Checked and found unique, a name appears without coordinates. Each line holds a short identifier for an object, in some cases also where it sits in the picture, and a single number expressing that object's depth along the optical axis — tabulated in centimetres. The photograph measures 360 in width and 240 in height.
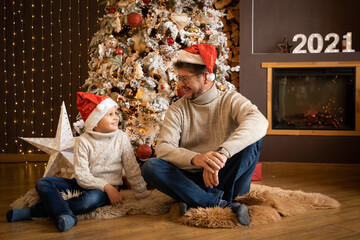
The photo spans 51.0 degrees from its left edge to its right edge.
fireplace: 374
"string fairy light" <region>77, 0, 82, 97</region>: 449
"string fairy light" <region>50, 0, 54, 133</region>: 448
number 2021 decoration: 393
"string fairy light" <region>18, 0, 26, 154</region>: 445
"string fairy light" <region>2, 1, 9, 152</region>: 447
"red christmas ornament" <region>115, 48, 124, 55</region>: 307
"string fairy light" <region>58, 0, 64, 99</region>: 447
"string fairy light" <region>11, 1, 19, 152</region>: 445
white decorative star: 256
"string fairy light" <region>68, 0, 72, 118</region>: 449
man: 182
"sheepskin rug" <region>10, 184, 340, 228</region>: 181
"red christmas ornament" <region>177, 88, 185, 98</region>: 309
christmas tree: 303
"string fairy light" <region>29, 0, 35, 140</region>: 446
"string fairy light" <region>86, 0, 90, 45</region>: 449
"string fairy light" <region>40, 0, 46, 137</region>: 447
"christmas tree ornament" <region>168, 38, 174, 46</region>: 305
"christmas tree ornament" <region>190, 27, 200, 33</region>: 312
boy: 198
